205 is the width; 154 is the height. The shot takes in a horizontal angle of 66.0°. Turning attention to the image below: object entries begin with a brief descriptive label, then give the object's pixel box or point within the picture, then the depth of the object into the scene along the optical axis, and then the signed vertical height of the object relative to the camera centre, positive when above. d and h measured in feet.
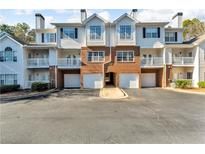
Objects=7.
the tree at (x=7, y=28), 129.49 +40.39
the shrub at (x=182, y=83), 63.87 -3.59
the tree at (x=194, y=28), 128.16 +38.27
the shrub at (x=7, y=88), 57.67 -4.95
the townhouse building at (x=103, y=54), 65.87 +8.78
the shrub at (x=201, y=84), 64.96 -4.11
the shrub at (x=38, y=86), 58.49 -4.16
